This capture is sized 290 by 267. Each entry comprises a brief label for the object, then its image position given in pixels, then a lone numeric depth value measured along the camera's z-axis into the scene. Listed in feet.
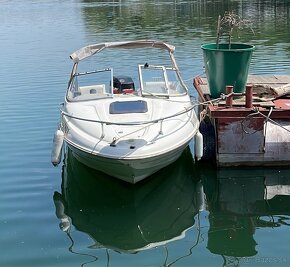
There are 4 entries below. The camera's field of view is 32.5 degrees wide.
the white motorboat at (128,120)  28.55
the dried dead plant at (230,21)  38.29
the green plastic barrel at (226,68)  35.35
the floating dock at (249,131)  32.83
